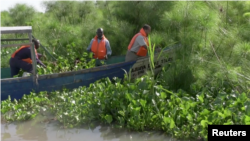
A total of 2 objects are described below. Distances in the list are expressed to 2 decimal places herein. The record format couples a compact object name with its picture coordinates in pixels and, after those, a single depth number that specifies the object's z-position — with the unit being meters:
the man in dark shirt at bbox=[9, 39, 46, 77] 6.38
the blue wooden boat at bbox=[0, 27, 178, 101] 5.80
